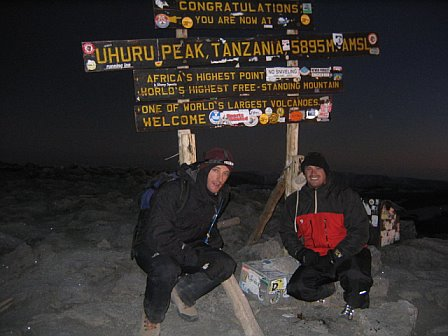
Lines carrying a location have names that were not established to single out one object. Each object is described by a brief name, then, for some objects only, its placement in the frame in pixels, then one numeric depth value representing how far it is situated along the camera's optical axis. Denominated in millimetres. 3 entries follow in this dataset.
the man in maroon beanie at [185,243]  3426
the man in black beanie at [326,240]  4129
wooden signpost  4938
